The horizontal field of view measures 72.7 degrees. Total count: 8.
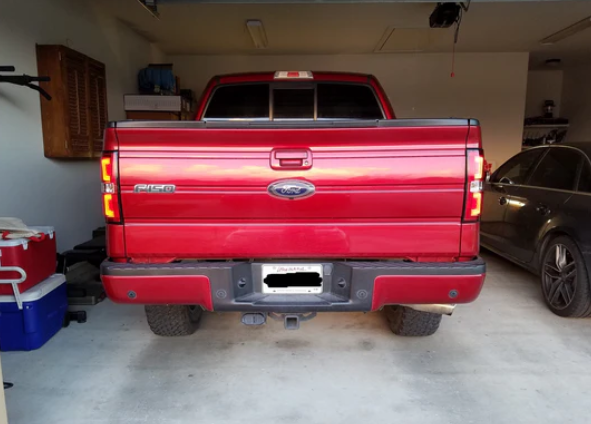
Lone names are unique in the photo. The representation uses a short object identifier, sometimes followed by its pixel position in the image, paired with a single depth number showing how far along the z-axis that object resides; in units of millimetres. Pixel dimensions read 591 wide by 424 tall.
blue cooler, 2709
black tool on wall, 2871
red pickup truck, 1928
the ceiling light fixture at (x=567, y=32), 6061
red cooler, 2629
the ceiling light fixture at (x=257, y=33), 5945
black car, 3141
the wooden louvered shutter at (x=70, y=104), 3988
